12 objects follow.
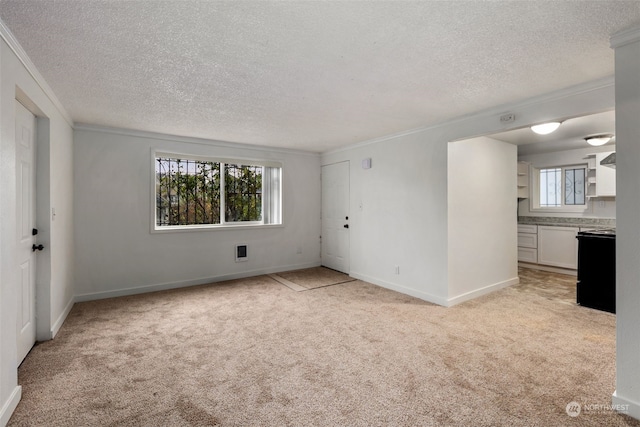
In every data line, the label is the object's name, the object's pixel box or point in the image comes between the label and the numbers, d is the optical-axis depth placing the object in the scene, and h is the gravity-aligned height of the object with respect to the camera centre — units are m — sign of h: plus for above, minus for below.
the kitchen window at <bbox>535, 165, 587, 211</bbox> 5.75 +0.45
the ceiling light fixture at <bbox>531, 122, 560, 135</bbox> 3.03 +0.85
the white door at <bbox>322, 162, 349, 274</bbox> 5.48 -0.08
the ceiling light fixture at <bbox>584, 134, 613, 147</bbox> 4.25 +1.01
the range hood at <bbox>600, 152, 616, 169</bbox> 3.43 +0.58
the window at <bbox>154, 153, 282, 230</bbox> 4.70 +0.33
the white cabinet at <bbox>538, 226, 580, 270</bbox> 5.44 -0.63
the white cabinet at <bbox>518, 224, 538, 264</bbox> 5.95 -0.62
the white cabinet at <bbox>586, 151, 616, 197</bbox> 5.09 +0.55
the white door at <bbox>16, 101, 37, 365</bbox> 2.40 -0.11
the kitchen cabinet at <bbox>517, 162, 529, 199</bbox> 6.19 +0.63
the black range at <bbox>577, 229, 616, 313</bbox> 3.62 -0.70
